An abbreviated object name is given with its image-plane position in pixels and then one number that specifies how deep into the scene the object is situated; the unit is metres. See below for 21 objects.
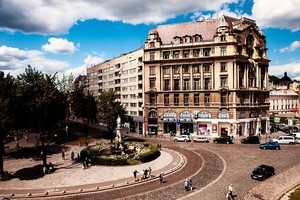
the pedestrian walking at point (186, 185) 30.80
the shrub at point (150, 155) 43.16
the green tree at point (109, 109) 63.50
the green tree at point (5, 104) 35.59
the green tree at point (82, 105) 73.69
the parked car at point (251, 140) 60.66
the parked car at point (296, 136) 60.51
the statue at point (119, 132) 49.97
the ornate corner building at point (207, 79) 69.38
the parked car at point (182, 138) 65.75
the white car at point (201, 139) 63.78
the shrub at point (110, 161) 41.59
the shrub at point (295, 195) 27.13
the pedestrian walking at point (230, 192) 26.83
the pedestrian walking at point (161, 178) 33.81
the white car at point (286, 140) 58.58
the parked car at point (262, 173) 33.84
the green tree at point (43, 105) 40.62
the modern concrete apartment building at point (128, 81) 84.56
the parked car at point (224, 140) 61.31
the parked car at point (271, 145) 52.75
